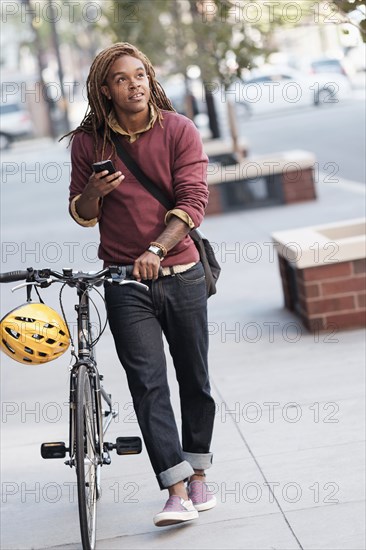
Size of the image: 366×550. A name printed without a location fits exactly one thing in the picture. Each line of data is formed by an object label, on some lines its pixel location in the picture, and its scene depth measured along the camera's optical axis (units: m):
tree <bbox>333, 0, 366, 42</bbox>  14.43
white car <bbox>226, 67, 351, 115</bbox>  87.81
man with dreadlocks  9.30
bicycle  8.93
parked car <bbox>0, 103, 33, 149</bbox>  91.25
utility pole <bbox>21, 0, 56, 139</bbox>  95.37
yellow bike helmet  8.69
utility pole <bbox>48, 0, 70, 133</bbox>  87.32
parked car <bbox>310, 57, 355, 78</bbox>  93.81
